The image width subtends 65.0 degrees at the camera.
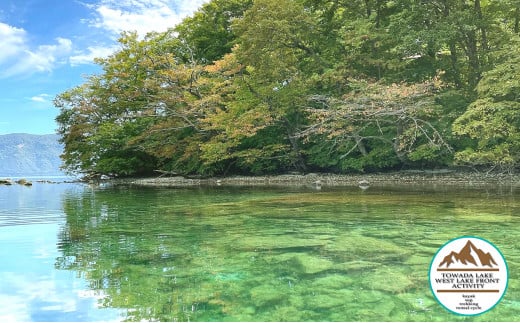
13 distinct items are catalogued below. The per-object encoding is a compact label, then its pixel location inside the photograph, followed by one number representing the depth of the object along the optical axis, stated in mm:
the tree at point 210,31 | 23405
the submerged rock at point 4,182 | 26083
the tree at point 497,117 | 11602
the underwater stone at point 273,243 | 4571
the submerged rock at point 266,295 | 2850
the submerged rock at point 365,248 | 3988
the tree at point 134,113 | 19531
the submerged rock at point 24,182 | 25531
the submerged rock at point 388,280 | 3045
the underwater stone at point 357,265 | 3594
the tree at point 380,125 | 13562
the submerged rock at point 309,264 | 3605
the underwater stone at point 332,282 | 3121
